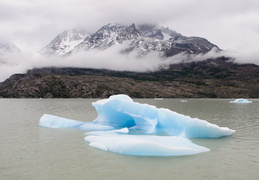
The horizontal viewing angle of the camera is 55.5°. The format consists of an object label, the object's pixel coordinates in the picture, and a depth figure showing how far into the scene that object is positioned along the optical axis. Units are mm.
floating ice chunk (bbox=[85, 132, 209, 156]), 12438
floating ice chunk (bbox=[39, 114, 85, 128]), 23486
